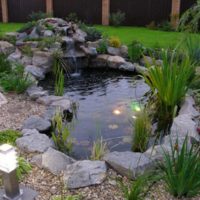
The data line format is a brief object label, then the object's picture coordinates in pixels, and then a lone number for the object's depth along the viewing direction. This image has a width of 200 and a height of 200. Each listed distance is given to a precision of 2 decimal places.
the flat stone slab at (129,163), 3.05
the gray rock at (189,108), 4.48
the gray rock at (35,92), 5.41
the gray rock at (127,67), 7.85
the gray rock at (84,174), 2.97
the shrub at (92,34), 9.77
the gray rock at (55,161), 3.23
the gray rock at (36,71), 7.13
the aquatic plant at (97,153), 3.51
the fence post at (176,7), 13.89
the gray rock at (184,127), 3.76
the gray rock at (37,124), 4.32
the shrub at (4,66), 6.15
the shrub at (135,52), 8.25
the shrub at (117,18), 13.88
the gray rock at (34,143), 3.62
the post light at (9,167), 2.49
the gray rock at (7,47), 7.88
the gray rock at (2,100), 5.10
